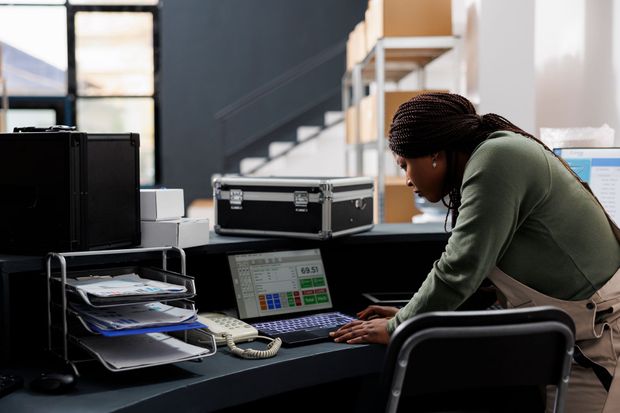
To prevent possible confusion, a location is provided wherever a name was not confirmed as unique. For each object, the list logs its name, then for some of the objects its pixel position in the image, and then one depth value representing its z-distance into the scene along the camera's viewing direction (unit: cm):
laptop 204
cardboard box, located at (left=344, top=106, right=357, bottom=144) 573
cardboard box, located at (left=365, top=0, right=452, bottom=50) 389
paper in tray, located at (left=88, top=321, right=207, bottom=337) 151
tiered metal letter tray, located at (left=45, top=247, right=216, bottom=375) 159
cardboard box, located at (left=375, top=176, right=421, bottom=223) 408
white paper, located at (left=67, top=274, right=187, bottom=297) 156
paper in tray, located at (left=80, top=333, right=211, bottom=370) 157
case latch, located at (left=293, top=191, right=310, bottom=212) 218
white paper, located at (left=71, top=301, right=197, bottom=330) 156
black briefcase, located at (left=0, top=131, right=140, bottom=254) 168
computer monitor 219
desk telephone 186
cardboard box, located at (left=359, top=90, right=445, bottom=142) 406
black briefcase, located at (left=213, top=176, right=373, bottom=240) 217
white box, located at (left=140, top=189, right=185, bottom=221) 191
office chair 131
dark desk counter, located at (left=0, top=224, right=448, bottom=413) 149
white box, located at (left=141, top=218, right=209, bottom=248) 188
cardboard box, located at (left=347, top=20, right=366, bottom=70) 491
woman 158
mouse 148
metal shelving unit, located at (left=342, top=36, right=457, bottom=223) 394
